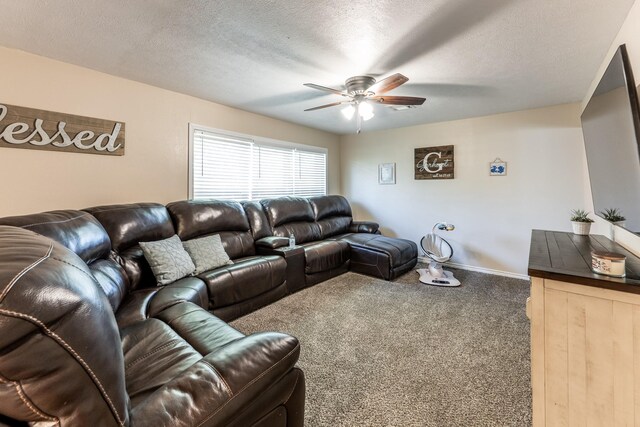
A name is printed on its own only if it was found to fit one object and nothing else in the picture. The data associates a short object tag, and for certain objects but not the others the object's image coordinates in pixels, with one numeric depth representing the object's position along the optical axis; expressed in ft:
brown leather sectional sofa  1.72
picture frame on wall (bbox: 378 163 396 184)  16.20
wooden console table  3.68
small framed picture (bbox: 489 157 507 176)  12.70
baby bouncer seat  11.81
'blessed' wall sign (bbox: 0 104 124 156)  7.16
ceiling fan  8.13
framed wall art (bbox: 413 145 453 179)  14.21
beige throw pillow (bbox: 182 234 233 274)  8.61
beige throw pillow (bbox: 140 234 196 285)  7.60
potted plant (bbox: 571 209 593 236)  7.29
